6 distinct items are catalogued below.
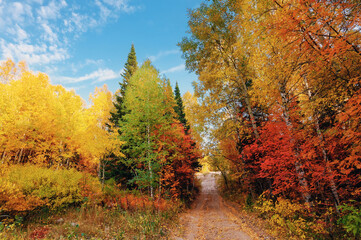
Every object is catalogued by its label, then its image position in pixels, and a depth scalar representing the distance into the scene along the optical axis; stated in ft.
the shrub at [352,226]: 11.03
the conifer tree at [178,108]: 76.46
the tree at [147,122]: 30.94
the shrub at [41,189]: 20.07
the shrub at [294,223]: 19.43
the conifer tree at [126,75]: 57.98
